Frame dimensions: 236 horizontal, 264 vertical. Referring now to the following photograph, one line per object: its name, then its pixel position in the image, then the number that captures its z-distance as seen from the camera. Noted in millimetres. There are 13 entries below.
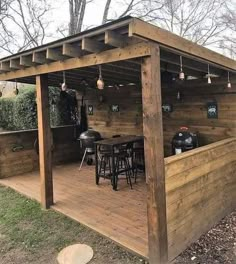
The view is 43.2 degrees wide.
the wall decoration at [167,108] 5628
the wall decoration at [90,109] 7531
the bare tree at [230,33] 12117
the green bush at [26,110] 8305
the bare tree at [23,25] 13648
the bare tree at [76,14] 13922
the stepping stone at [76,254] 3139
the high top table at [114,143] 5145
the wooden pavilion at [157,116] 2820
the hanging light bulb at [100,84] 3387
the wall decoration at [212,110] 4919
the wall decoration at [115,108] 6820
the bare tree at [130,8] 13469
